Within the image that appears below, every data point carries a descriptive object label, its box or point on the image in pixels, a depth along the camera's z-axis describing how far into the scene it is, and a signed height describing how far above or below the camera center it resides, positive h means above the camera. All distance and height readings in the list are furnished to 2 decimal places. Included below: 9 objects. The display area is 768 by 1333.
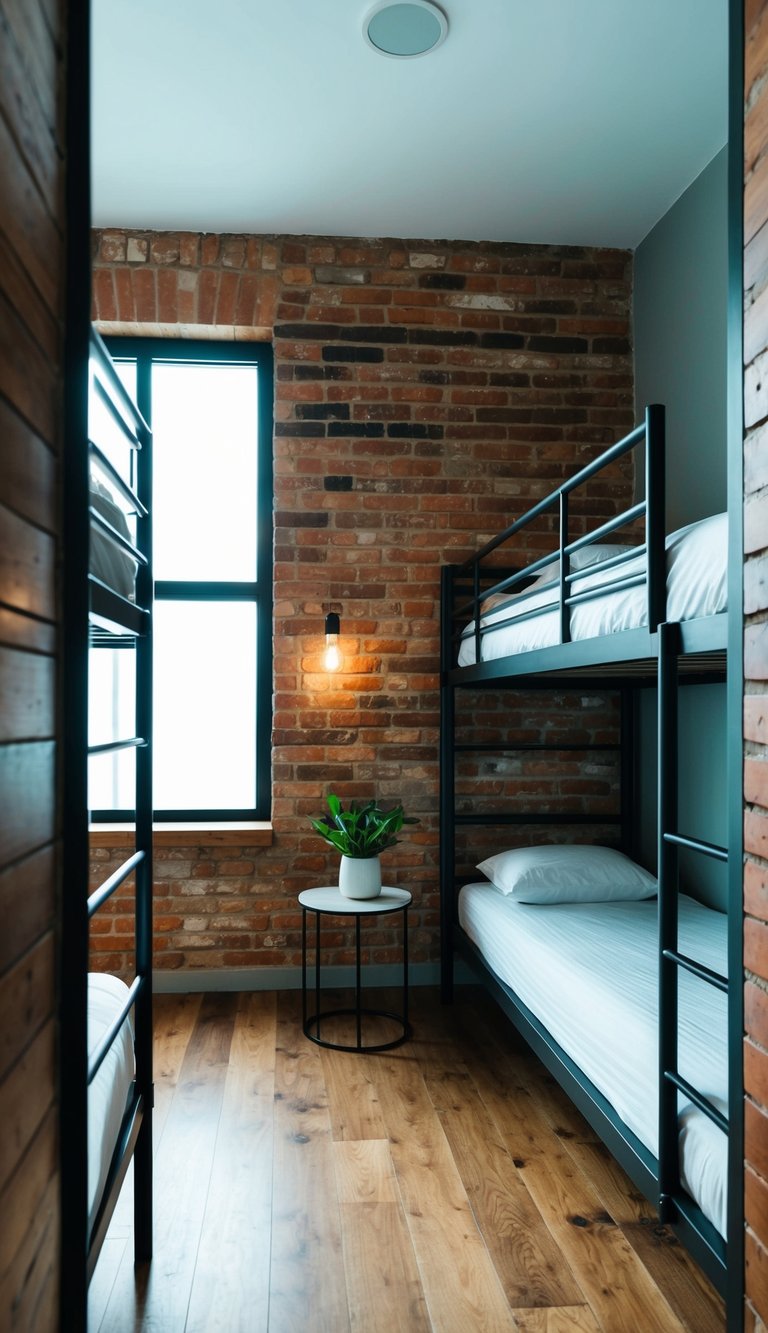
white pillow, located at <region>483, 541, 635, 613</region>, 2.67 +0.40
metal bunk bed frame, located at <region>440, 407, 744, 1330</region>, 1.36 -0.29
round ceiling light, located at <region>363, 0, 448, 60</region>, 2.48 +1.79
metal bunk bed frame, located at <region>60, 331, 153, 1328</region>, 1.26 -0.26
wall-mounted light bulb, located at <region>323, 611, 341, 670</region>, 3.63 +0.18
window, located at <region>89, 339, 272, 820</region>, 3.87 +0.49
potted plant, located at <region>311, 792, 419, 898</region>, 3.28 -0.53
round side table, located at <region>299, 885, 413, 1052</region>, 3.12 -0.72
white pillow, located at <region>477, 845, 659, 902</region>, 3.15 -0.62
